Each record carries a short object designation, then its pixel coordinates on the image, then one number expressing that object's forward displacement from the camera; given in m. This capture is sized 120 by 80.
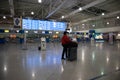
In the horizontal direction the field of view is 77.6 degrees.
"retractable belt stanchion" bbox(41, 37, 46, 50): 6.25
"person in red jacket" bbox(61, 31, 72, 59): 3.82
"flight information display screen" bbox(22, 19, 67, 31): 8.38
